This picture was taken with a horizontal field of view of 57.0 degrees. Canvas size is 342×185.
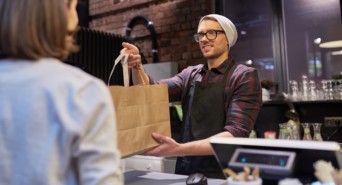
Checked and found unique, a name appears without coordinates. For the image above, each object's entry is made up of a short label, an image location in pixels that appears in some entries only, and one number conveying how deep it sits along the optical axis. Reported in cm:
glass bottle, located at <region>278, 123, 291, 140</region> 212
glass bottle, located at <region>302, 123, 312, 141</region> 204
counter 116
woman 54
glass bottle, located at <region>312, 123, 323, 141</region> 189
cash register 68
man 130
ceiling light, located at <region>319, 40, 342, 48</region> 250
